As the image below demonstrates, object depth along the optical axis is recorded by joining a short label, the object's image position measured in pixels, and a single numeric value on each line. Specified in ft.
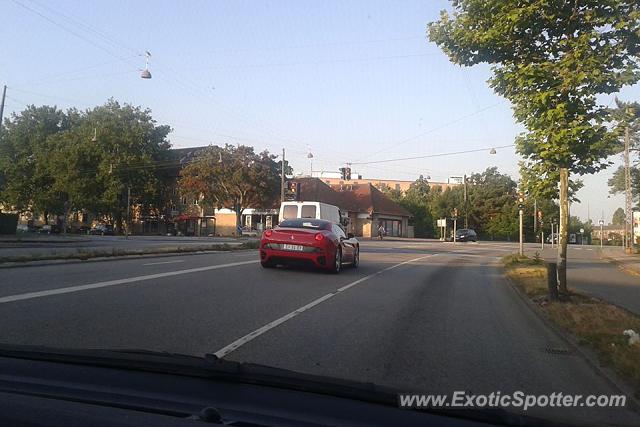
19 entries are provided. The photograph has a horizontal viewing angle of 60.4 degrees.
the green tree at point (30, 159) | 209.77
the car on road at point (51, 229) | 217.97
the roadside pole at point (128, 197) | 201.09
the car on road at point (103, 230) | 232.73
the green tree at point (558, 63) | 29.32
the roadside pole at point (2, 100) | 100.96
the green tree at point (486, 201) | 267.08
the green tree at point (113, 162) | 202.90
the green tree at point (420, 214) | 278.87
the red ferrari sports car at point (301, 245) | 42.57
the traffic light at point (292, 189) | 119.73
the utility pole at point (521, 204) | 64.57
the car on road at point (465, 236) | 201.44
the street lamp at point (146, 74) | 75.92
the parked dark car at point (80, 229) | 241.39
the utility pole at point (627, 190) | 118.91
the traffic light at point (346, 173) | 135.95
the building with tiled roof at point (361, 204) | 220.64
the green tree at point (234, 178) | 183.52
